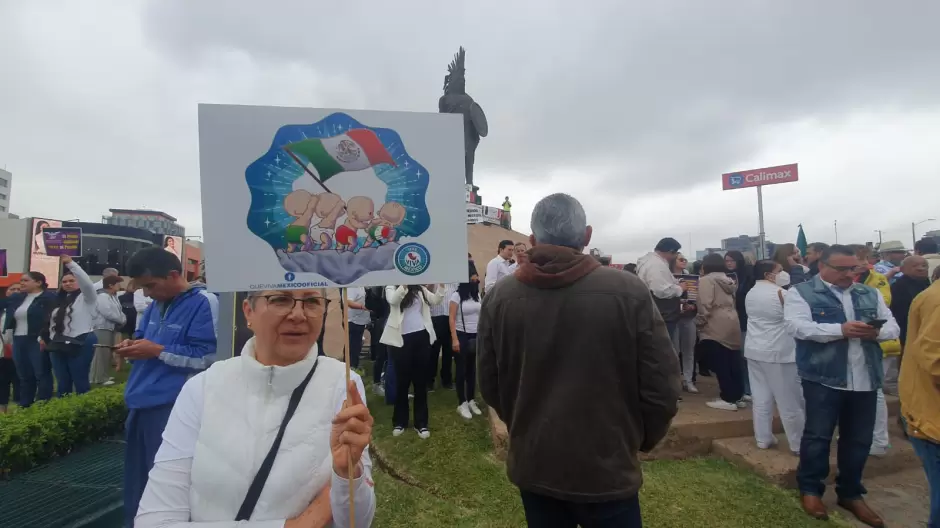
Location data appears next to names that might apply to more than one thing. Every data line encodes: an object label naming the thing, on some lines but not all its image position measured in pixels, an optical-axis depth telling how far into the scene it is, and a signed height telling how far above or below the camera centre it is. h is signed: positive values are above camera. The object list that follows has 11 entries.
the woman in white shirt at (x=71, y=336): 6.41 -0.65
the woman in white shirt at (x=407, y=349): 4.94 -0.79
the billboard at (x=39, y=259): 27.22 +1.80
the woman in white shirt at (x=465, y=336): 5.57 -0.77
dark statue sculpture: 20.25 +7.19
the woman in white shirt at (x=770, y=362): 4.13 -0.92
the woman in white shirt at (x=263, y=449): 1.53 -0.56
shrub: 3.78 -1.21
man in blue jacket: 2.91 -0.44
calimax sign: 19.14 +3.43
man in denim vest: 3.29 -0.80
